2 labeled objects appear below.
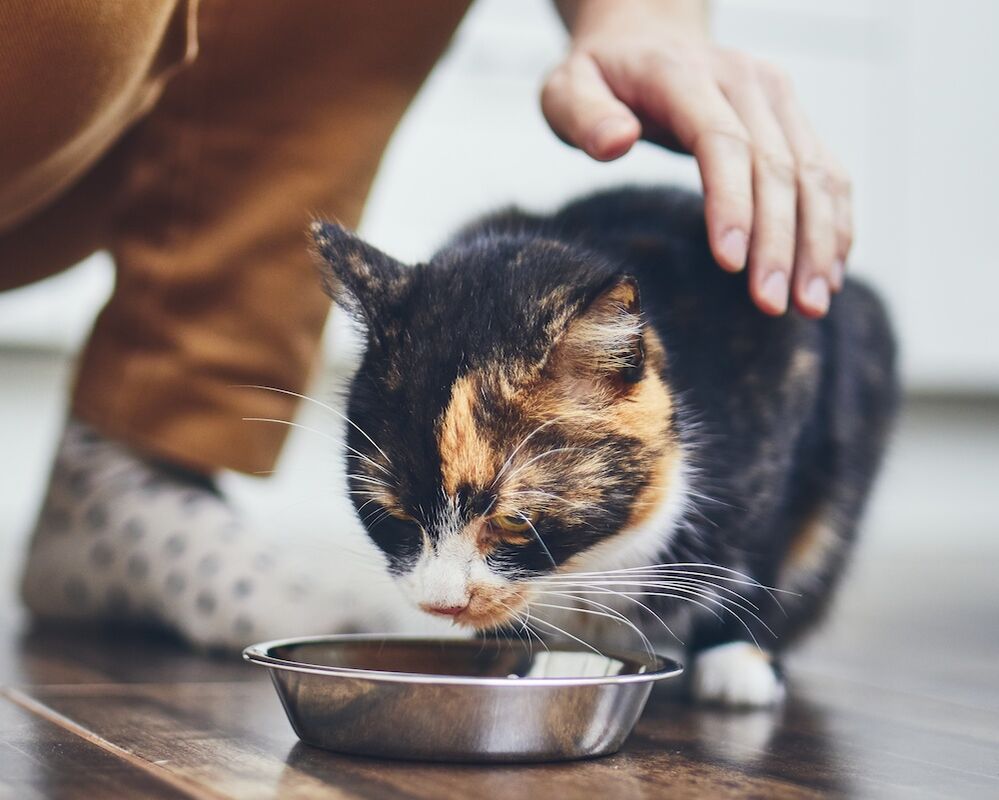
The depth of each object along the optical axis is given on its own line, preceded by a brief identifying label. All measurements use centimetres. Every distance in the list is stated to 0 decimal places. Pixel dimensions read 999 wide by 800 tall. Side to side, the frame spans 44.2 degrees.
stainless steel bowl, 66
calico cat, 81
